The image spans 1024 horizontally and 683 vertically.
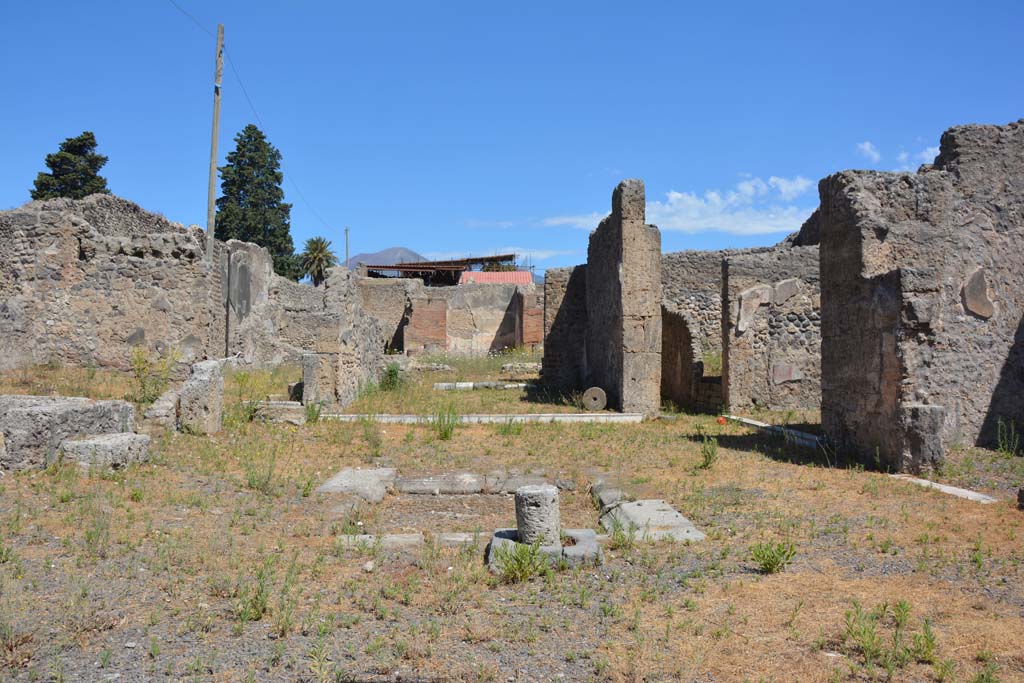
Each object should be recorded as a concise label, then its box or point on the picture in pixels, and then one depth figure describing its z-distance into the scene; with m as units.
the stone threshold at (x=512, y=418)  10.90
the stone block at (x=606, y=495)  6.19
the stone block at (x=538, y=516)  4.78
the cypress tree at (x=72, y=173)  30.69
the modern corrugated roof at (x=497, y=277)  37.28
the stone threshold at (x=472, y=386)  16.34
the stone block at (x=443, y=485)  6.97
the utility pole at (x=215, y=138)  18.73
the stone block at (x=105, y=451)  6.48
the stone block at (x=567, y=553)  4.48
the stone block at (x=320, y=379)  11.26
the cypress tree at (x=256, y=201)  41.91
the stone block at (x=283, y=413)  10.09
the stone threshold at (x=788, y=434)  8.84
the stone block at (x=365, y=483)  6.61
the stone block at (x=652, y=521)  5.11
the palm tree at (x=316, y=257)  53.44
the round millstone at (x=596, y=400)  12.33
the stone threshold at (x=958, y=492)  5.91
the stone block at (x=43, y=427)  6.25
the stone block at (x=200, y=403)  8.77
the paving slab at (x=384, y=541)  4.97
